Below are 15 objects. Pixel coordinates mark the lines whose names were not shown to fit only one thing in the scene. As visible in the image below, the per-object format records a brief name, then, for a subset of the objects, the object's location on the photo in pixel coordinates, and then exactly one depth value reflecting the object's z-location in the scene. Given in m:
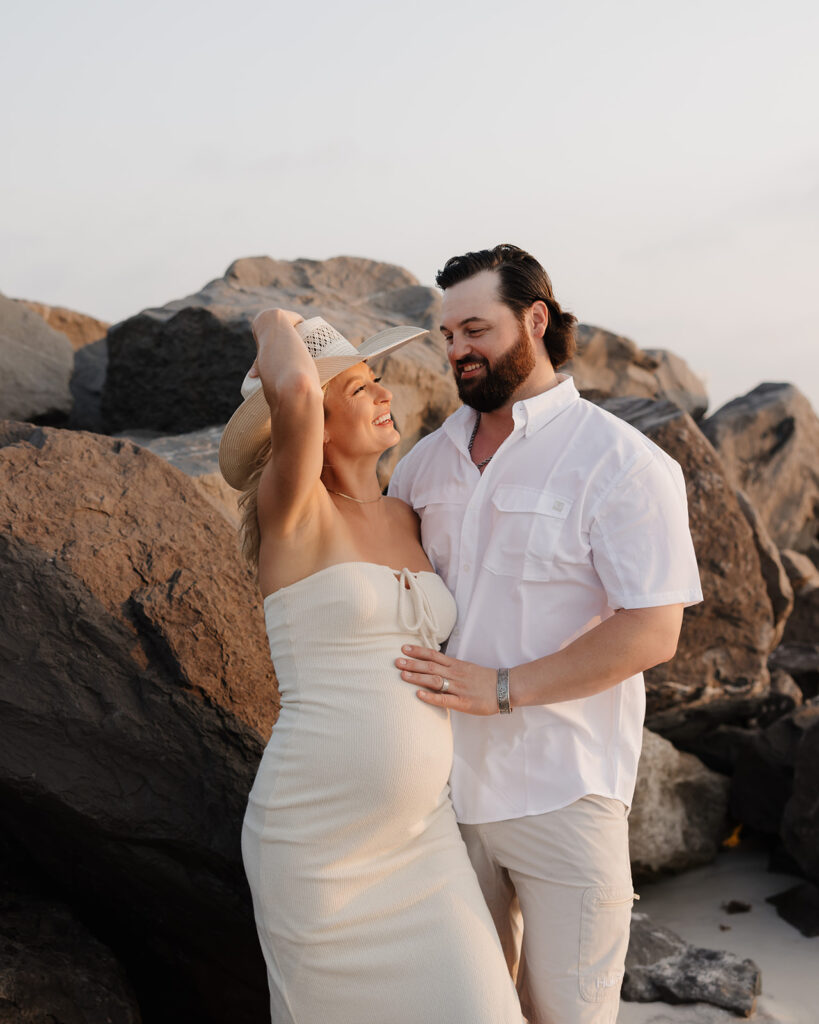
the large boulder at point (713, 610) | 5.59
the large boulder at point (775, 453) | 9.20
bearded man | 2.69
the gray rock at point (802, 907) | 4.81
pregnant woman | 2.50
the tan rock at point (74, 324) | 10.37
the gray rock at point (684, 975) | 4.14
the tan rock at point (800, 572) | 8.29
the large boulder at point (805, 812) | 4.99
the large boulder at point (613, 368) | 9.14
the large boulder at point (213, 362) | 6.35
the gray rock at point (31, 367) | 6.25
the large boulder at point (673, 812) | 5.37
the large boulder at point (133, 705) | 3.25
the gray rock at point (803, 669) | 7.66
